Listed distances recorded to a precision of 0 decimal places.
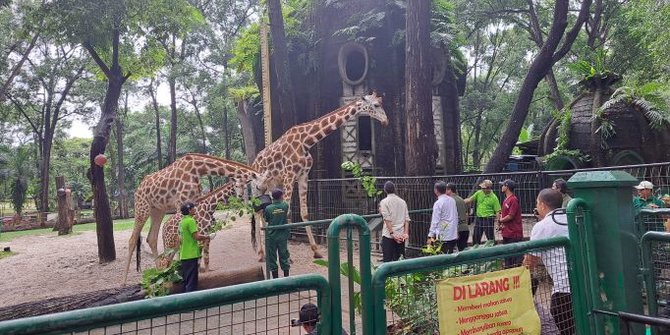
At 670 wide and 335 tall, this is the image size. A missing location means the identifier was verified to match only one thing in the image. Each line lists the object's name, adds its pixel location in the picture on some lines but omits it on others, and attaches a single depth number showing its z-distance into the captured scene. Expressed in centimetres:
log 712
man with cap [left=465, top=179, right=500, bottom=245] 866
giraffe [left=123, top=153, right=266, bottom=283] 1000
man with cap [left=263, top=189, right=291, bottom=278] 824
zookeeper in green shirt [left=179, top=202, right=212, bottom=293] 738
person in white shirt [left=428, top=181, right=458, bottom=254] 772
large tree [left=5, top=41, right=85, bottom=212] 2850
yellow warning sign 255
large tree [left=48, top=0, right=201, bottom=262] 1148
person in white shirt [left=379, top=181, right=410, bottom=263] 780
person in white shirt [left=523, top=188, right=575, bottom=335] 331
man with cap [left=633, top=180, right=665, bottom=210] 692
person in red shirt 750
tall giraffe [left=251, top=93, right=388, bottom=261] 1108
